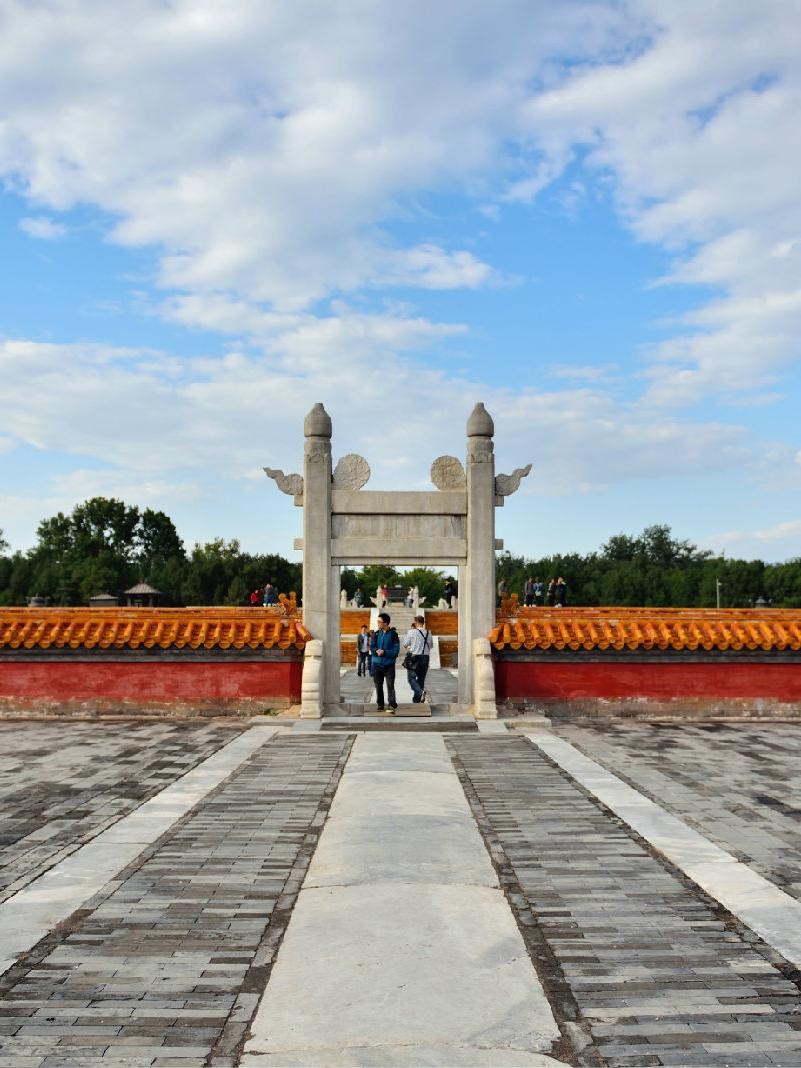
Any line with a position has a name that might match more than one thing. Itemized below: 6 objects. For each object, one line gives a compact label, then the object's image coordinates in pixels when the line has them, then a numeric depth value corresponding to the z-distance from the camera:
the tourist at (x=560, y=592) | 25.61
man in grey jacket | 14.66
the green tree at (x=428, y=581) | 68.50
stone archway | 14.41
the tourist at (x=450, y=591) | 37.25
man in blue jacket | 13.84
